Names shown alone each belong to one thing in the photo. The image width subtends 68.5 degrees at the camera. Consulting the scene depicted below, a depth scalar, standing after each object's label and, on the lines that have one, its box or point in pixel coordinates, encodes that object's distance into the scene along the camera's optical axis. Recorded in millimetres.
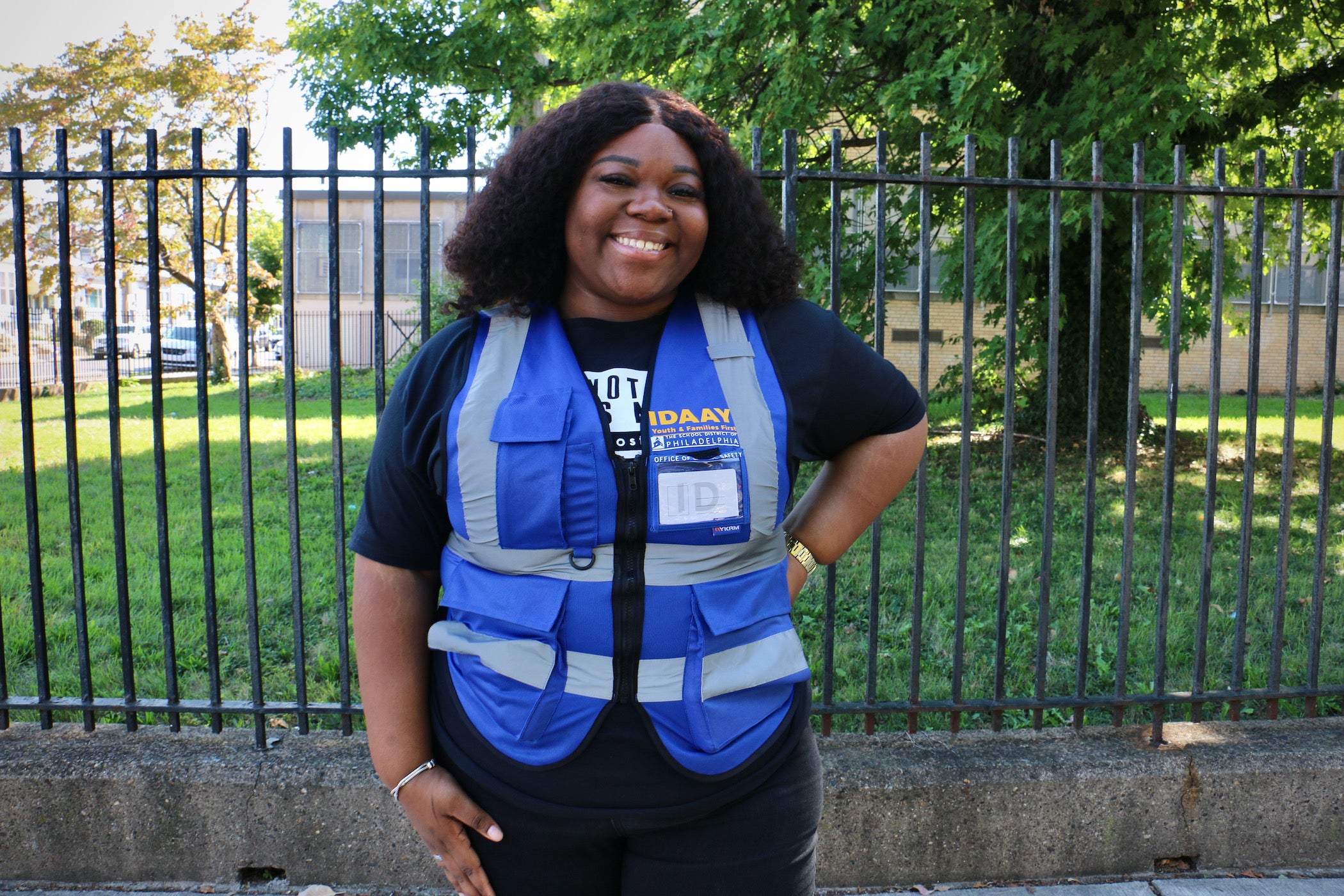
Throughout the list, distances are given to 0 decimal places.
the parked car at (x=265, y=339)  29978
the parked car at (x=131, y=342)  24922
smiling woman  1451
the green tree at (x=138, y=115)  17047
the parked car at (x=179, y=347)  27938
